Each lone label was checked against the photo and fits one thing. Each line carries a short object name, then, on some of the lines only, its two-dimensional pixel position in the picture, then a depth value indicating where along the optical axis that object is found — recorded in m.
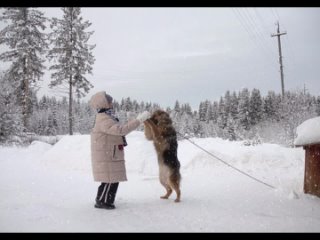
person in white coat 5.64
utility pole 30.78
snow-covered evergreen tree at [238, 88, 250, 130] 55.55
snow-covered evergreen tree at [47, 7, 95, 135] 30.14
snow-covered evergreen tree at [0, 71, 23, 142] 20.61
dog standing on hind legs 6.38
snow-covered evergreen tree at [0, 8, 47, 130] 26.92
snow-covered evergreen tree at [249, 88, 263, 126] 55.16
